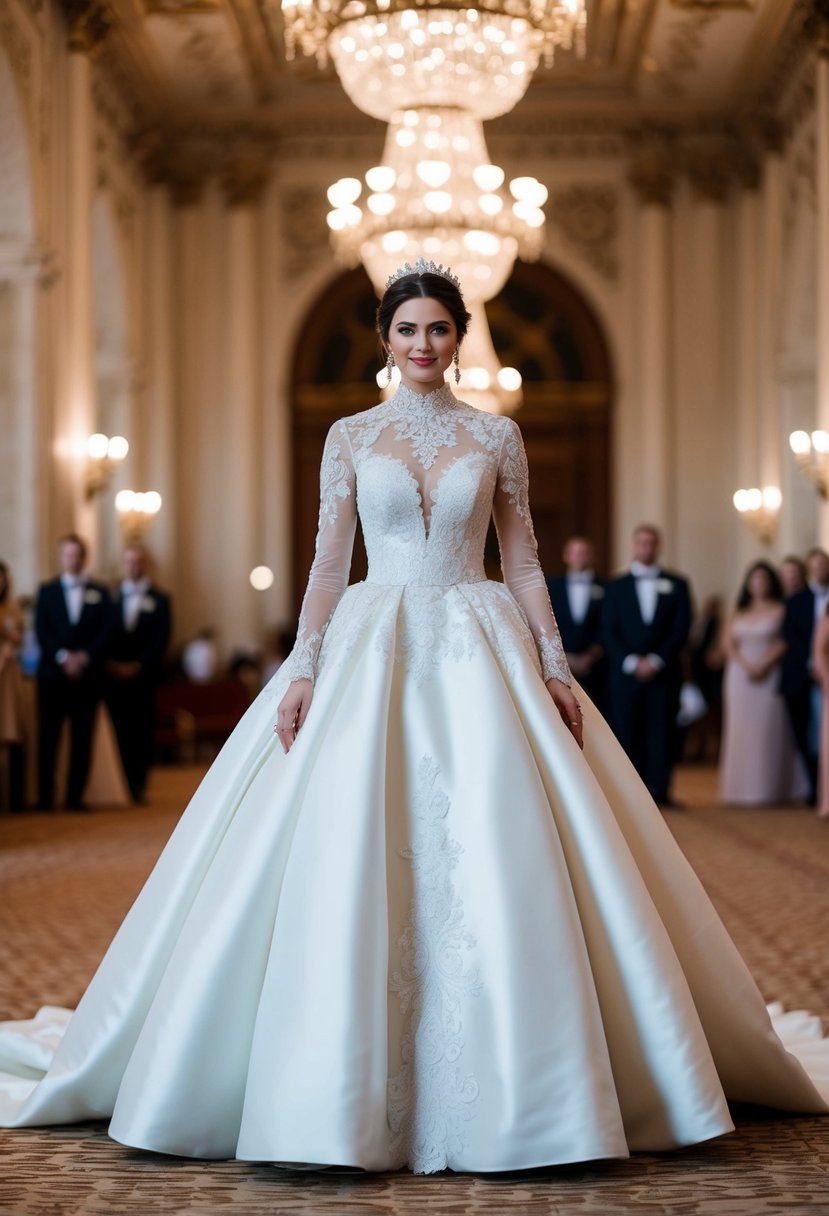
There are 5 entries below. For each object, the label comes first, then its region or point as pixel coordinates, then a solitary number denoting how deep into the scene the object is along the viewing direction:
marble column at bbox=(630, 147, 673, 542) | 16.34
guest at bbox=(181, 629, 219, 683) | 15.62
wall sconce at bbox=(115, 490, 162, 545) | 14.62
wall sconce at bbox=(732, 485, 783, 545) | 15.36
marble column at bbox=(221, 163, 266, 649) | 16.44
